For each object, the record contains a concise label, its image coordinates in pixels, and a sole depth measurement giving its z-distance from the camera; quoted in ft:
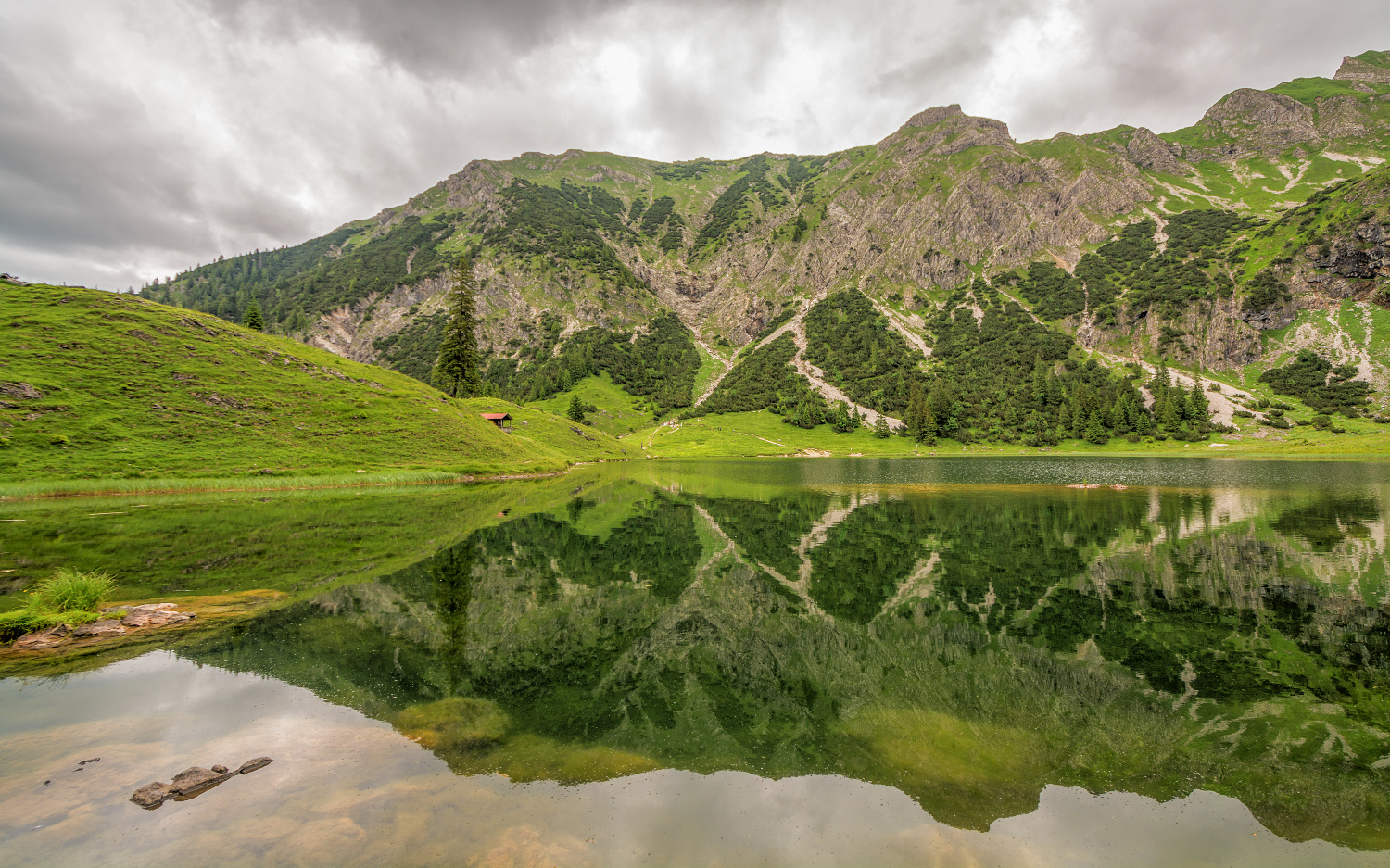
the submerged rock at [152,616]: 50.67
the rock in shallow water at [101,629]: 47.73
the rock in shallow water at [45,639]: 44.96
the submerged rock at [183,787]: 24.68
